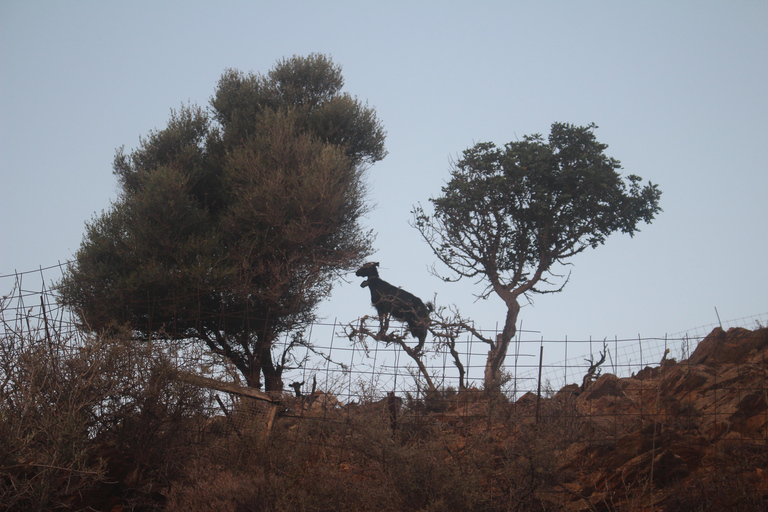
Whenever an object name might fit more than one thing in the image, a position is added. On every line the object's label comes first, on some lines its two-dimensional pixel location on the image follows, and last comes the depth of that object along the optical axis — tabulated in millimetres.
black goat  26297
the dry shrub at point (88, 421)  14422
